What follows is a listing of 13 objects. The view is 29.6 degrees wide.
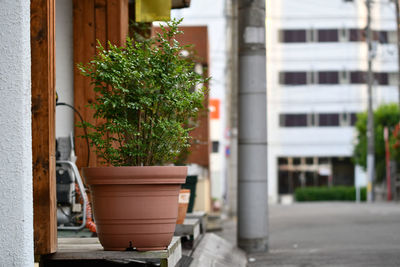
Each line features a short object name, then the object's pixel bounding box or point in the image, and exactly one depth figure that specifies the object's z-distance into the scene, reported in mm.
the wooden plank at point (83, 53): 6828
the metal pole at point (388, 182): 37100
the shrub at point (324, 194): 46781
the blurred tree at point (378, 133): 42959
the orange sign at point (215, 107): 22956
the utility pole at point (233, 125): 20312
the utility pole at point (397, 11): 31197
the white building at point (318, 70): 49781
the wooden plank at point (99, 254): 4242
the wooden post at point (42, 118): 4129
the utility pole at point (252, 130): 9320
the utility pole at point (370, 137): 36806
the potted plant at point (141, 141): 4273
